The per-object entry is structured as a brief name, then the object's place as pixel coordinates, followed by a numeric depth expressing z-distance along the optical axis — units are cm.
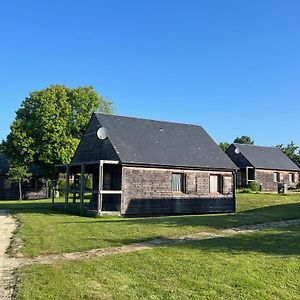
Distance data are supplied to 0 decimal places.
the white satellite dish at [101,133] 1887
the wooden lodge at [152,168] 1841
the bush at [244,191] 3123
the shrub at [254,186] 3421
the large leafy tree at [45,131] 3152
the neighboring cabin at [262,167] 3821
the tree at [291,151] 5161
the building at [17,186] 3618
